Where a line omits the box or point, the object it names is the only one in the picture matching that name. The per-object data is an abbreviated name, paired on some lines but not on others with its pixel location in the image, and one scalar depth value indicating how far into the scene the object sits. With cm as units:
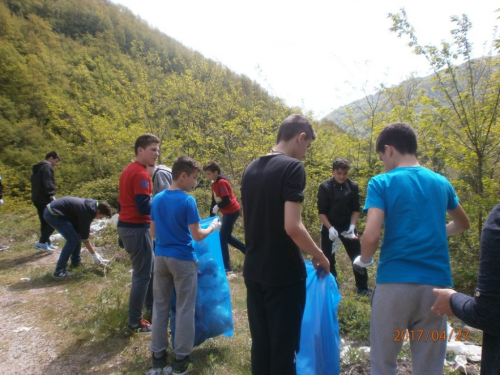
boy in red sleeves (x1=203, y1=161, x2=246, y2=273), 477
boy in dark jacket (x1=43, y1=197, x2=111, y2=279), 454
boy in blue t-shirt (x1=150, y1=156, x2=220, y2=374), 237
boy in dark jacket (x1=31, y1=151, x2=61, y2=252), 560
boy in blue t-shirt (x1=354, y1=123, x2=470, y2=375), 152
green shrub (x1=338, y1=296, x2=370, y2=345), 288
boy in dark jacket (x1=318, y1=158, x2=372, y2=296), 373
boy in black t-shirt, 167
